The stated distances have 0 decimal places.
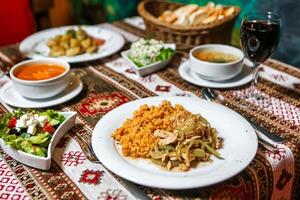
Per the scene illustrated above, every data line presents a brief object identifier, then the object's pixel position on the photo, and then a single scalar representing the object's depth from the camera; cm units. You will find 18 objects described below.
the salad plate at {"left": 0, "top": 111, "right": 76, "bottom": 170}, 93
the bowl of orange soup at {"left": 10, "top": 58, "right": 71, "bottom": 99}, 122
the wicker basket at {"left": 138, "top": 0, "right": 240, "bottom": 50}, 158
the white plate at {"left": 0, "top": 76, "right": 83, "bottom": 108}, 124
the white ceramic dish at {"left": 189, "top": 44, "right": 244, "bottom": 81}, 130
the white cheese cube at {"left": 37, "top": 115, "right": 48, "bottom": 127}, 102
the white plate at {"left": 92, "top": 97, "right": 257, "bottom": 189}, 82
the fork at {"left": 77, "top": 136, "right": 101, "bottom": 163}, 96
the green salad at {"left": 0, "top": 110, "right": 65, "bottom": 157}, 95
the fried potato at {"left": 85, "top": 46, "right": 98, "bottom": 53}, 161
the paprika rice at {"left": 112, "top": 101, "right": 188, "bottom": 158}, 92
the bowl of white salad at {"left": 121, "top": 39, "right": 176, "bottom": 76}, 147
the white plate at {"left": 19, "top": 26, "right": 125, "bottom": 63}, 158
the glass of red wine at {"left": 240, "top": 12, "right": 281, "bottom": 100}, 116
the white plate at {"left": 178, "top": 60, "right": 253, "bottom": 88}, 134
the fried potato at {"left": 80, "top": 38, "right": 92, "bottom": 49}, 164
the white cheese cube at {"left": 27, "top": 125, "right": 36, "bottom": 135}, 98
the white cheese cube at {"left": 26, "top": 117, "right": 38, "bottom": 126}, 100
